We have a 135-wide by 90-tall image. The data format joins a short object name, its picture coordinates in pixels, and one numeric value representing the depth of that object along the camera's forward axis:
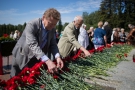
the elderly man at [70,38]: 3.26
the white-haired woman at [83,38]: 5.83
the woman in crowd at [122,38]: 9.92
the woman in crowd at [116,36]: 9.02
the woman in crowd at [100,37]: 5.82
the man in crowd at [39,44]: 2.08
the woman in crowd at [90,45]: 6.70
